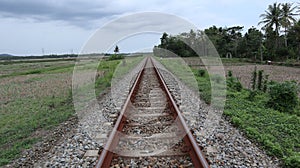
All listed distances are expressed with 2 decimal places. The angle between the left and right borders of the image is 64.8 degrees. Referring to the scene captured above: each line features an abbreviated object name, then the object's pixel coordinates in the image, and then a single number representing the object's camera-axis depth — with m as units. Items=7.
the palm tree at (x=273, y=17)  49.28
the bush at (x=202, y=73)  13.16
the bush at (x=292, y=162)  3.02
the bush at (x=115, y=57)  33.95
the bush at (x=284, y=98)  6.20
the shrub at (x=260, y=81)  9.06
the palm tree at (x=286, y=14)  47.59
